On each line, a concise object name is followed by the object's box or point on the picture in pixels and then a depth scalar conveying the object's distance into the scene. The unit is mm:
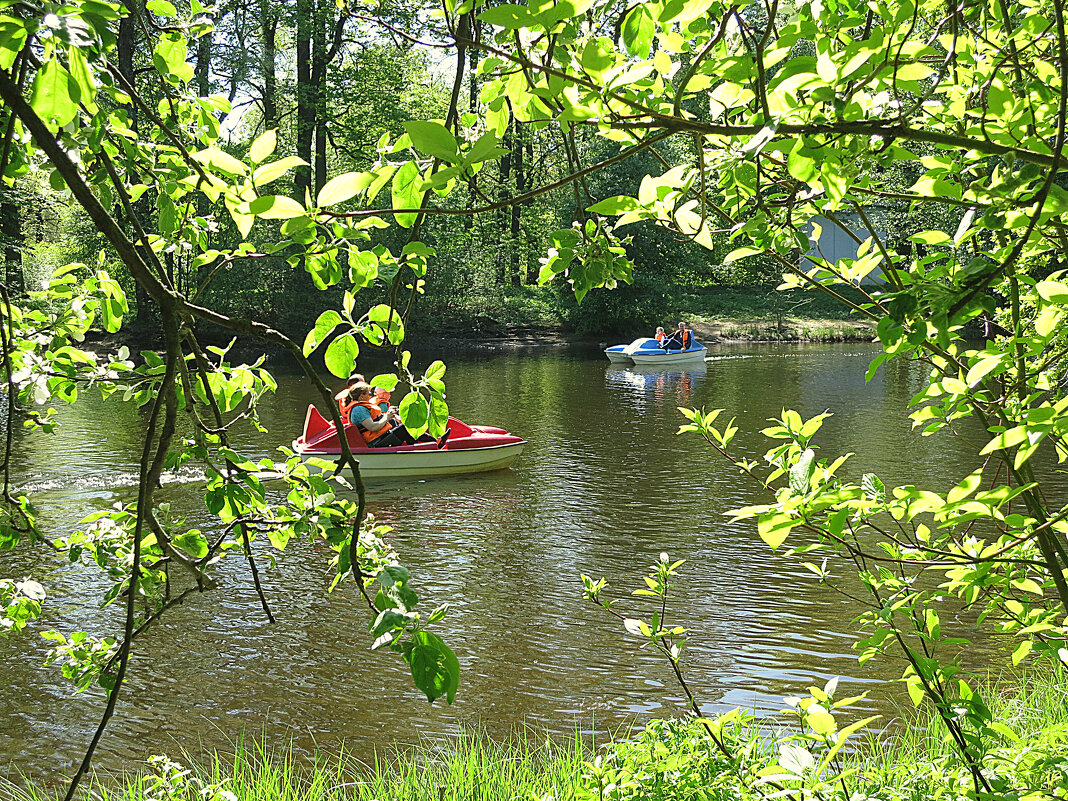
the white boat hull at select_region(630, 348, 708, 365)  25344
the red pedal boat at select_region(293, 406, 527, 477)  12016
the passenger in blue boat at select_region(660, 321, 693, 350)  26234
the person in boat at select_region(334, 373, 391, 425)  11789
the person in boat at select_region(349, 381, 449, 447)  11992
